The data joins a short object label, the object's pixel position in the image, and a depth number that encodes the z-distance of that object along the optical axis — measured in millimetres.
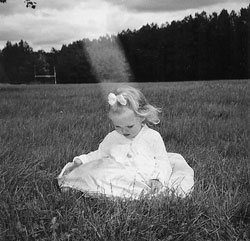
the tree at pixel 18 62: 74188
